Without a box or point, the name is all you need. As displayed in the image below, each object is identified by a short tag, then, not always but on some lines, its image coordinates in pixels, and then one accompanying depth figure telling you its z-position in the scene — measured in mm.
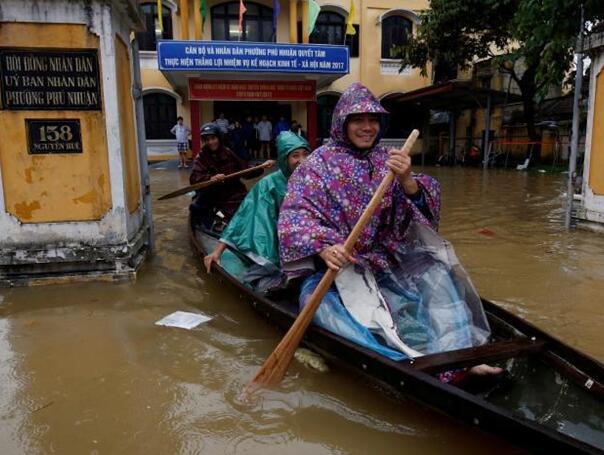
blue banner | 13969
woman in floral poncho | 2641
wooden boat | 1791
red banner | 15625
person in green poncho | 3750
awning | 15078
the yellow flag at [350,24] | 15101
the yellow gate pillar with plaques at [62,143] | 4055
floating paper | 3557
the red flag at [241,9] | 15050
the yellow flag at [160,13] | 14547
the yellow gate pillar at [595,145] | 5782
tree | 13485
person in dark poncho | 5906
